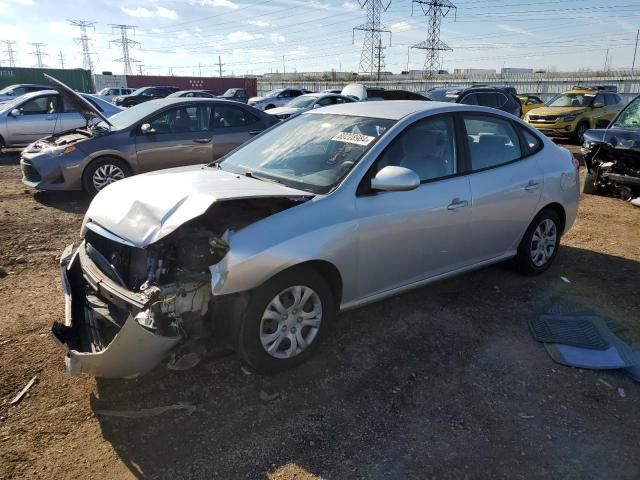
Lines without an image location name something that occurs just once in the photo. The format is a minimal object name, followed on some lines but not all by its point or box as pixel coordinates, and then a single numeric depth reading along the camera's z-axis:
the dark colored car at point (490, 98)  15.81
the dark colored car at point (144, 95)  25.69
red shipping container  46.78
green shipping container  37.28
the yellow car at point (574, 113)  16.27
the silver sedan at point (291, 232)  2.91
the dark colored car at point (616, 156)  7.78
